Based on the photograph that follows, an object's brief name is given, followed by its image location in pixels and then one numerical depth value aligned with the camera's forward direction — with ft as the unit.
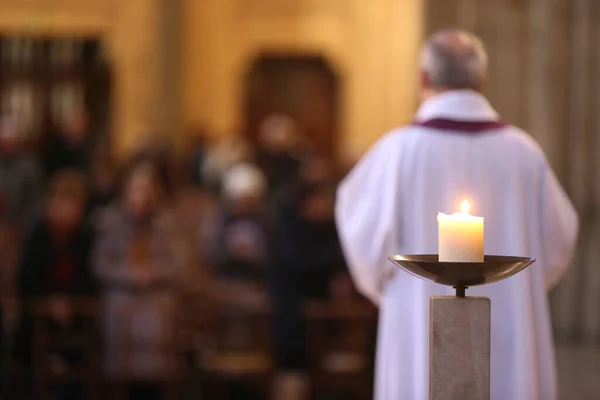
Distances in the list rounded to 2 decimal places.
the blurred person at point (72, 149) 94.48
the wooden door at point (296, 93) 133.90
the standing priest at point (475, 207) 30.17
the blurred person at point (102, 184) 75.84
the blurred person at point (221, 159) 102.56
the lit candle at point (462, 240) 20.47
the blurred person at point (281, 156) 102.32
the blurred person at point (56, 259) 53.72
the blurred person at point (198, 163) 107.86
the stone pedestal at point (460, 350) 20.90
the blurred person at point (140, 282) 51.96
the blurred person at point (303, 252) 55.36
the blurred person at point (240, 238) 59.88
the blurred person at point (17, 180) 85.51
